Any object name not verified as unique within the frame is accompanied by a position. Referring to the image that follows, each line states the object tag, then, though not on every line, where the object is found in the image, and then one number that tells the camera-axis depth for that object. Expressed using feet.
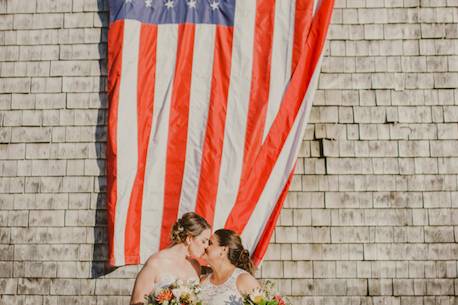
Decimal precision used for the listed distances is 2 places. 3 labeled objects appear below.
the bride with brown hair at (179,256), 16.92
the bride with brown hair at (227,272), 16.17
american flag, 21.39
